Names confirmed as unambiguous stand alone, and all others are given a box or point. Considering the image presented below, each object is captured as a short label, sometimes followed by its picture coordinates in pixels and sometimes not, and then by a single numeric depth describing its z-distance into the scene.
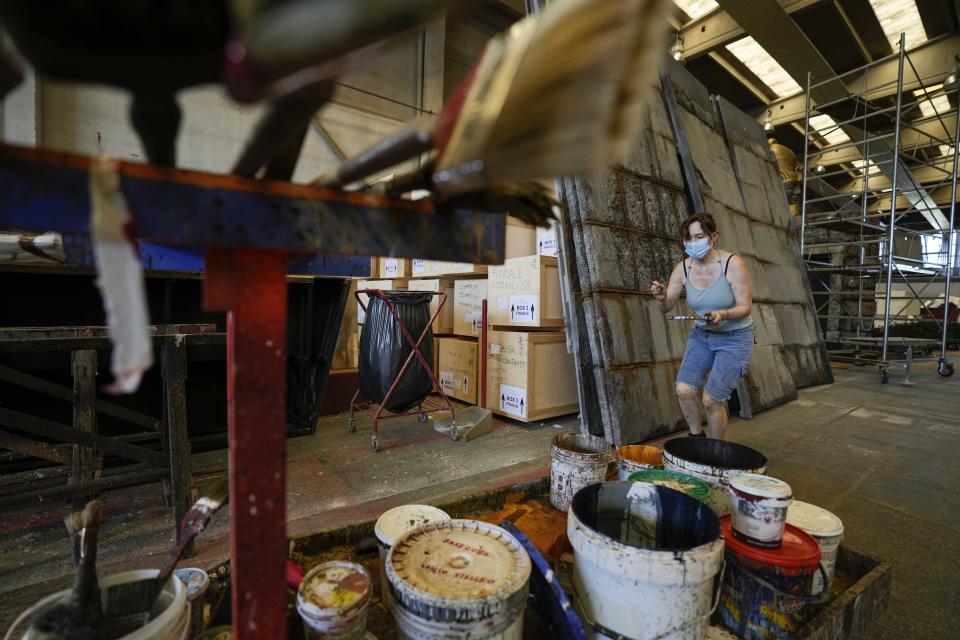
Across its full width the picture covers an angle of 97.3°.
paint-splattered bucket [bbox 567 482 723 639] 1.19
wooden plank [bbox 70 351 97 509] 2.26
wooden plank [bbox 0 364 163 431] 2.13
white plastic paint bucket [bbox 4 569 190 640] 0.92
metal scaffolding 6.44
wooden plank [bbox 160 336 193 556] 1.91
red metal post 0.84
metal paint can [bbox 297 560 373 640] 1.08
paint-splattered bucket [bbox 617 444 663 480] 2.29
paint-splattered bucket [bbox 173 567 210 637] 1.25
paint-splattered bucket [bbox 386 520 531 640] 1.08
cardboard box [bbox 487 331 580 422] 3.86
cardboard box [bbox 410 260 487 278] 4.50
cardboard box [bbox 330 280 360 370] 4.33
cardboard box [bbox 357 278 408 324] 5.48
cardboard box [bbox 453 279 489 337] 4.52
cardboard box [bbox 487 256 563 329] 3.85
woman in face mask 2.82
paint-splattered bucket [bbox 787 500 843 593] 1.67
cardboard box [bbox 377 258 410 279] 5.32
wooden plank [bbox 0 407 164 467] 1.82
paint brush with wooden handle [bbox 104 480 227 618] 1.08
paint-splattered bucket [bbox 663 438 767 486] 1.97
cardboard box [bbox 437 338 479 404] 4.58
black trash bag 3.57
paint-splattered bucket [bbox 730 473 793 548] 1.46
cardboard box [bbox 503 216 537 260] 4.29
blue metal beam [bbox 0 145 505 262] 0.65
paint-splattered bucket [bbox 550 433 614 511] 2.20
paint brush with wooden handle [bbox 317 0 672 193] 0.61
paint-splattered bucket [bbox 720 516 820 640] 1.38
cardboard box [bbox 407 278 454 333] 4.95
